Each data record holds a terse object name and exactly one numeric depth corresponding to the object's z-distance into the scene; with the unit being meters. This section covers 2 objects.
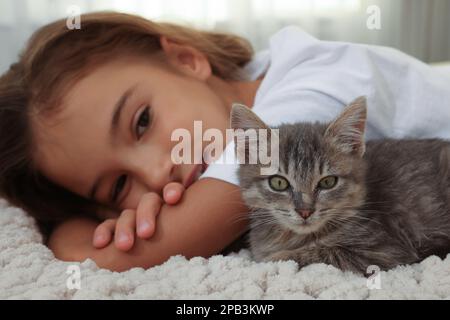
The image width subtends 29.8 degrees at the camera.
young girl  0.51
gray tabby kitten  0.47
